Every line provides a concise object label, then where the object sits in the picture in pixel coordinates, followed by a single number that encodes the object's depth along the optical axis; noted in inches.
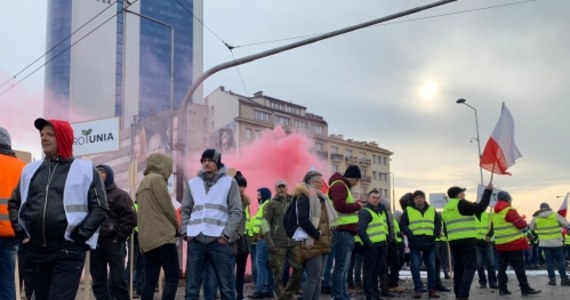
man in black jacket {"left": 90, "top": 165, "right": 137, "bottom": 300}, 267.9
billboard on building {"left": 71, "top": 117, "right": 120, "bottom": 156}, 469.1
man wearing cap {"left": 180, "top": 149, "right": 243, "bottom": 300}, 249.9
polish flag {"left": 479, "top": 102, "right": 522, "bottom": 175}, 392.2
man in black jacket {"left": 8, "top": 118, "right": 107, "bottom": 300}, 168.6
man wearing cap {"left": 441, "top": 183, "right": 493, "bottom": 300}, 367.9
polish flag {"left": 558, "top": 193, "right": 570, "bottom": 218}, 727.1
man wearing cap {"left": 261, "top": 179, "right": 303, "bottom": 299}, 297.0
